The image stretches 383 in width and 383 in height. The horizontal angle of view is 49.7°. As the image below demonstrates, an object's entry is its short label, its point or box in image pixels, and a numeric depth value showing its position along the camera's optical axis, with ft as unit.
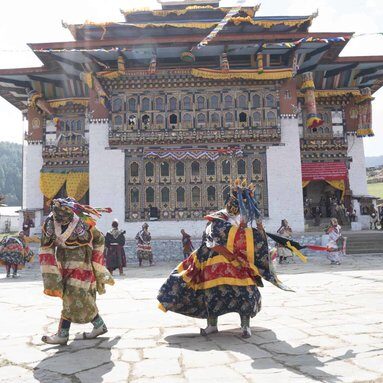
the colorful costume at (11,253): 36.27
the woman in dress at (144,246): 44.39
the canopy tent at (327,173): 63.46
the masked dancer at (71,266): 13.30
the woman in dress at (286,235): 42.73
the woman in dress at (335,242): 39.86
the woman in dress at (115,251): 36.42
